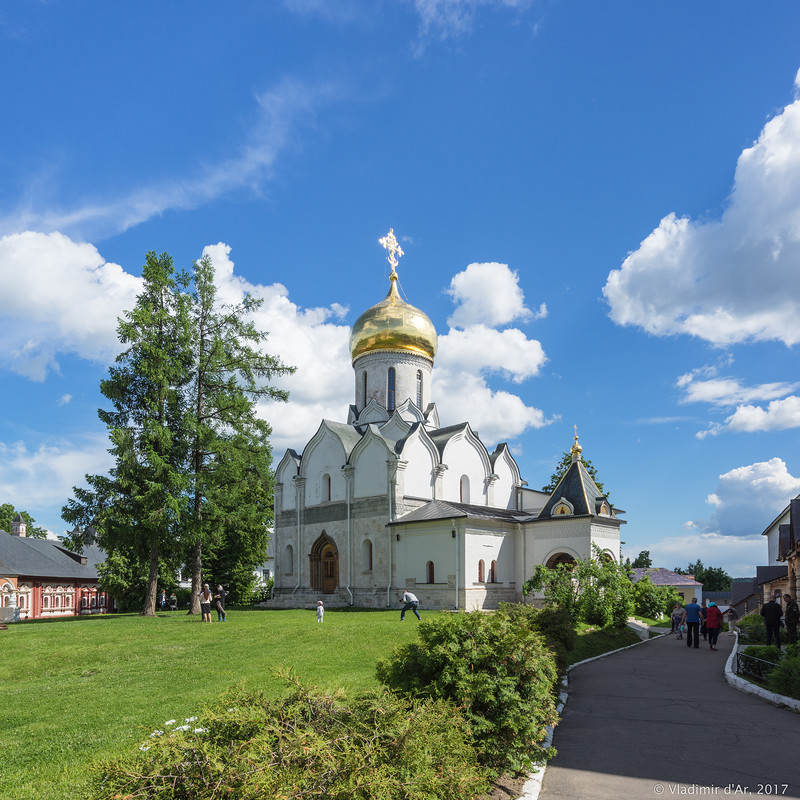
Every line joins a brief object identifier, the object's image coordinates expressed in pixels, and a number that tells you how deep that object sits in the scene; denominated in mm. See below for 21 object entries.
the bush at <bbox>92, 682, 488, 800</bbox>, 3254
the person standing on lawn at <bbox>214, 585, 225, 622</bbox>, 20906
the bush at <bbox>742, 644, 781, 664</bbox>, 11703
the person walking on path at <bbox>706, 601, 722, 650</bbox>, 16609
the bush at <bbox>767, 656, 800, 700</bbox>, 9375
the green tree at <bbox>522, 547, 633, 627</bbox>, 18031
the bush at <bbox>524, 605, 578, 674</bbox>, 10548
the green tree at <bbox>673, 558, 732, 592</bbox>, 87625
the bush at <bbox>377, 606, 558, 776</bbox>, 5797
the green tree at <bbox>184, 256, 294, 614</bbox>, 23969
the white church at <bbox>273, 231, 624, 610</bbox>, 25547
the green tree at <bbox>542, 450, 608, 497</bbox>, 37969
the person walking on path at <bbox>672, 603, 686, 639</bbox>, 21344
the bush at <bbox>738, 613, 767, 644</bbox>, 16344
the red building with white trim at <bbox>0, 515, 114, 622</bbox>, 36000
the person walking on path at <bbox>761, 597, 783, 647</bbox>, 13930
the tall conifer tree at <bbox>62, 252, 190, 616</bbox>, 22703
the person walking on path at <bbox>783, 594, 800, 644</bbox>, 14117
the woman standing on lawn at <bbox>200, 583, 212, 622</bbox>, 20328
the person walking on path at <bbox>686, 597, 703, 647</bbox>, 16922
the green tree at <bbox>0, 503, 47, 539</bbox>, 55312
